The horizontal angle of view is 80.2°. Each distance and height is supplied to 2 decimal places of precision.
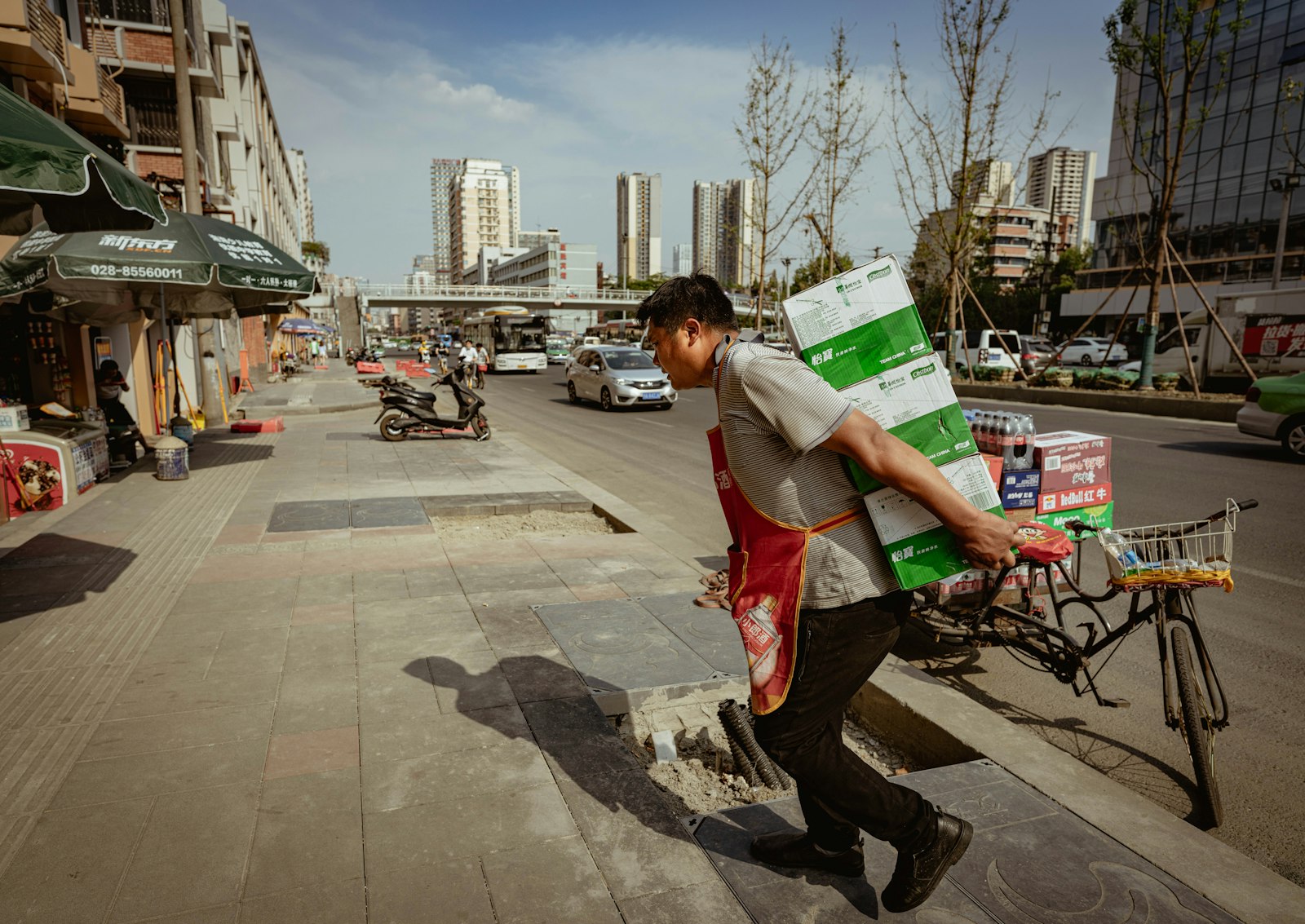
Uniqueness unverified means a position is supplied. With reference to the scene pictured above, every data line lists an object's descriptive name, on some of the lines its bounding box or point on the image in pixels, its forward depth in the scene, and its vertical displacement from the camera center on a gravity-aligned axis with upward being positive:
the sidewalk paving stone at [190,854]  2.26 -1.62
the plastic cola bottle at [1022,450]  4.04 -0.55
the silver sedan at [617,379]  19.02 -0.98
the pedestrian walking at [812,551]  1.96 -0.55
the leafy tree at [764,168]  27.95 +6.33
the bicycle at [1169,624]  2.93 -1.15
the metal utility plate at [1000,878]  2.21 -1.60
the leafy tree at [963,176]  20.42 +4.60
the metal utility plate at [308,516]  6.93 -1.66
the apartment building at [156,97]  10.69 +6.76
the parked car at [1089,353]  37.19 -0.40
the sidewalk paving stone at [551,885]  2.21 -1.62
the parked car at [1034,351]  29.73 -0.35
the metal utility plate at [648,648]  3.71 -1.64
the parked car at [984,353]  30.50 -0.40
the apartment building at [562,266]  141.88 +13.90
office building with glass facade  43.22 +10.70
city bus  37.84 -0.06
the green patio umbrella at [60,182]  3.29 +0.73
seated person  10.43 -0.81
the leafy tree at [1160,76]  17.58 +6.25
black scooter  13.10 -1.31
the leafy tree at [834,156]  26.34 +6.53
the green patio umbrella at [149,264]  7.69 +0.75
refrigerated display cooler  7.54 -1.27
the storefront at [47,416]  7.57 -0.92
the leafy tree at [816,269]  29.06 +3.09
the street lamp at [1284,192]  20.19 +4.21
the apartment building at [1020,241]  74.91 +12.85
